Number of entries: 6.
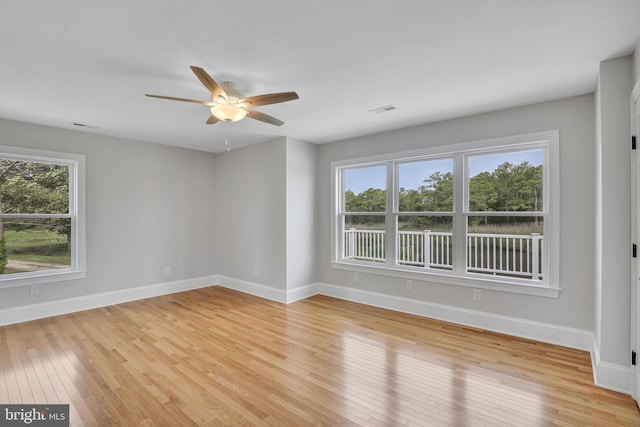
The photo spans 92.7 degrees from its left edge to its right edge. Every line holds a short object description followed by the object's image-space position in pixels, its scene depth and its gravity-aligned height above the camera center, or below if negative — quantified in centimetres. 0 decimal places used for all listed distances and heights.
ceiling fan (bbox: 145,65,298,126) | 244 +95
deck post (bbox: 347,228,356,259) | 511 -56
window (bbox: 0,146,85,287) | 390 -5
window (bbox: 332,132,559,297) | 337 -4
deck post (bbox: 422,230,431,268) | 432 -52
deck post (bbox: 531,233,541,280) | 343 -51
